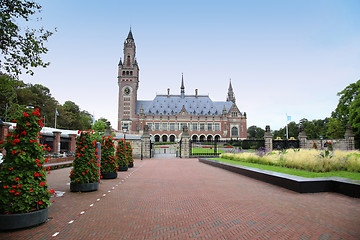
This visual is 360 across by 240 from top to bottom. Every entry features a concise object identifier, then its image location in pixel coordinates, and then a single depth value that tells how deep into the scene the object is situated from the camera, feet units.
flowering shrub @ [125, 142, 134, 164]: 54.29
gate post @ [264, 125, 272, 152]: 90.27
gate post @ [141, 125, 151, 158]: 92.99
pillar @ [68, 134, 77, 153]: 97.67
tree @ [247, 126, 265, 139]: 359.07
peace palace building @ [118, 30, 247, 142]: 224.53
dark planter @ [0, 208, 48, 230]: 13.73
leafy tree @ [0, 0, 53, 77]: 28.55
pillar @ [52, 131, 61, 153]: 84.11
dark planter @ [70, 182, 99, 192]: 25.73
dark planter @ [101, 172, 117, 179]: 36.55
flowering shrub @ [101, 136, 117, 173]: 36.58
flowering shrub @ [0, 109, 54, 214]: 14.15
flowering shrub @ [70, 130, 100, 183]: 25.81
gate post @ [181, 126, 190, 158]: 92.38
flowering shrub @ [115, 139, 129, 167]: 47.63
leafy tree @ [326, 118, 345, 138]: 152.42
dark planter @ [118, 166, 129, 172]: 47.75
